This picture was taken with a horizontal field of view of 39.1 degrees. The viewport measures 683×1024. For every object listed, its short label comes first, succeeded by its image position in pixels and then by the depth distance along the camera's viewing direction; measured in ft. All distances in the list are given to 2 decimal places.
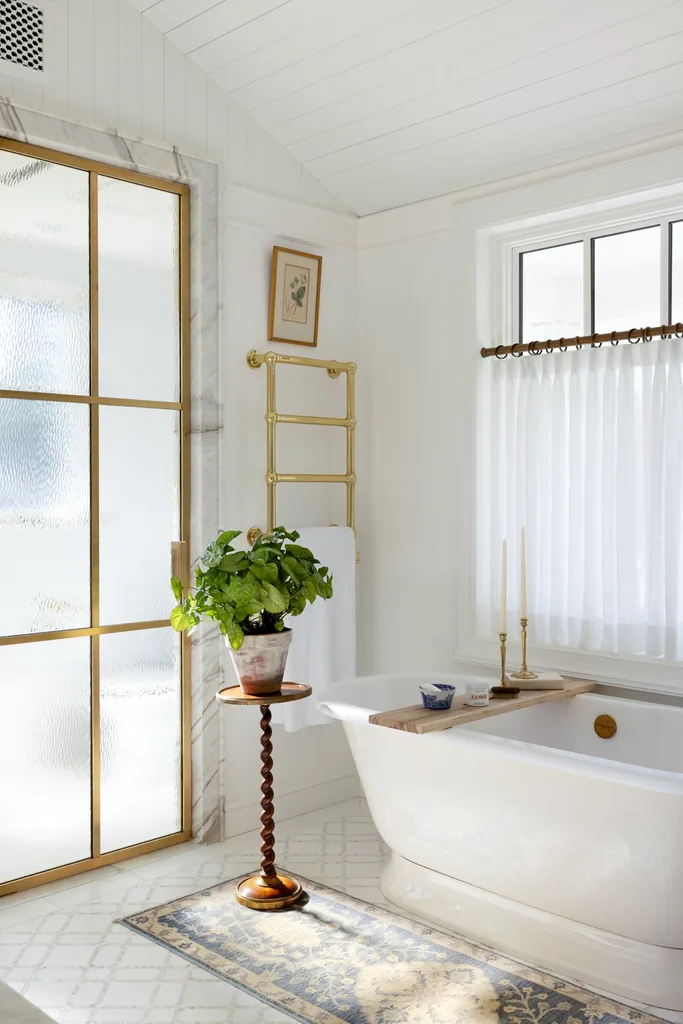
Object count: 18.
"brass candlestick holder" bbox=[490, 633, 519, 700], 10.24
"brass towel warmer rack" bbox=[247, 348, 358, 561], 11.94
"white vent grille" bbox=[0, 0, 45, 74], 9.45
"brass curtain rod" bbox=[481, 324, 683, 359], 10.12
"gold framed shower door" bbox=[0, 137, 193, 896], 10.10
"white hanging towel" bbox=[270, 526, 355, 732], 12.00
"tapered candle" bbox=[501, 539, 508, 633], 10.50
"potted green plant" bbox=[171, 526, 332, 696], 9.21
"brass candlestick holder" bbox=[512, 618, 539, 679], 10.61
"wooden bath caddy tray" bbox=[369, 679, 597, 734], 8.96
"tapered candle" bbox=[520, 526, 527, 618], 10.44
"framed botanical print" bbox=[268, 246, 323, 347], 12.21
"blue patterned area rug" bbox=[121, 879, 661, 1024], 7.64
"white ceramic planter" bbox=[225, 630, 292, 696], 9.44
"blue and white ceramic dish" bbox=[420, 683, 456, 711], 9.58
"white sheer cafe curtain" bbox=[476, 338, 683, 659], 10.25
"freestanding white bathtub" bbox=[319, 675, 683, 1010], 7.56
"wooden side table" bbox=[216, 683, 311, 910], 9.50
